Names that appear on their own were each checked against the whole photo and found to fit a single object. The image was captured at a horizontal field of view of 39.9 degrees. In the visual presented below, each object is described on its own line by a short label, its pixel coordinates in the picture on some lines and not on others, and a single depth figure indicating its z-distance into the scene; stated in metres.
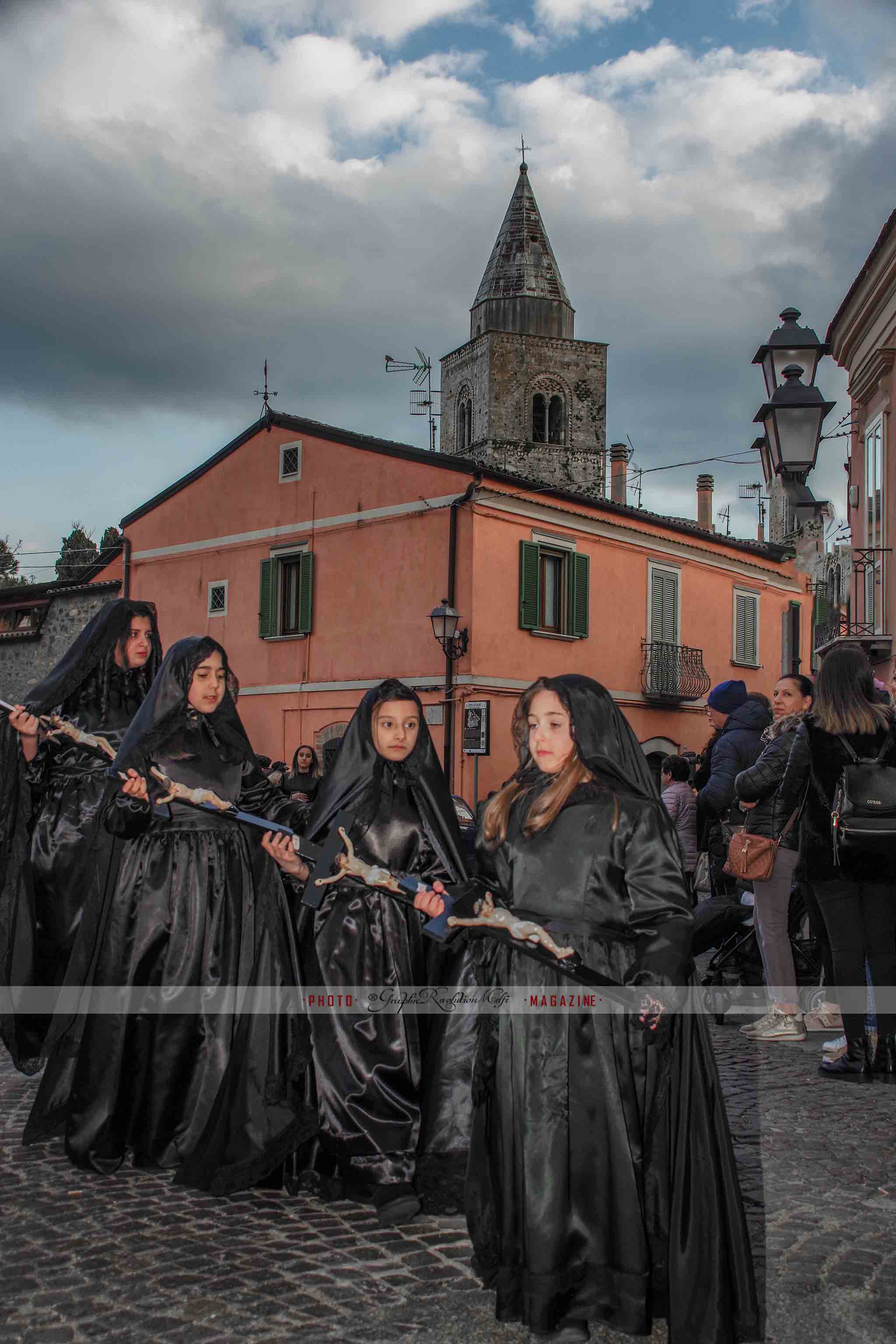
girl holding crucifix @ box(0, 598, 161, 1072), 5.90
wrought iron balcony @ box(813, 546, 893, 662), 12.97
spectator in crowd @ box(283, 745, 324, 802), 12.55
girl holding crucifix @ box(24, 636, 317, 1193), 4.51
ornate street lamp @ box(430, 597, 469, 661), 20.80
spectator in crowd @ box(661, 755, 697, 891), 10.69
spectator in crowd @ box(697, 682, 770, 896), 7.79
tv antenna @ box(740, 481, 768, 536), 48.84
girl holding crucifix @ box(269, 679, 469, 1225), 4.28
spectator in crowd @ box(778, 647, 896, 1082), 5.86
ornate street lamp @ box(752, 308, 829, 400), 7.05
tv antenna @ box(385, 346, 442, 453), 34.88
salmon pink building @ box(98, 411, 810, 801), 22.31
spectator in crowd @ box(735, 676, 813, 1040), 6.85
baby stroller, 7.75
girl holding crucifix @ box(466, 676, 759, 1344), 3.01
